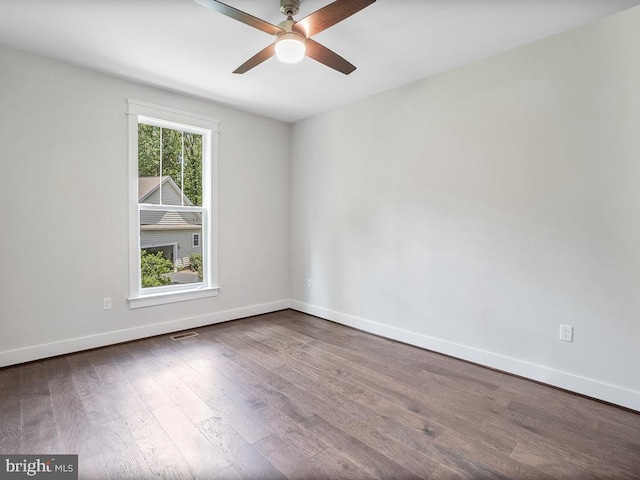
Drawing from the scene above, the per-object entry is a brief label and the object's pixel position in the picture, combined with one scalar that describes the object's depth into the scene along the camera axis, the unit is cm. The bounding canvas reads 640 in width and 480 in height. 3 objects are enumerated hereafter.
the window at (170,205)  330
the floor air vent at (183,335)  338
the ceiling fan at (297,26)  172
